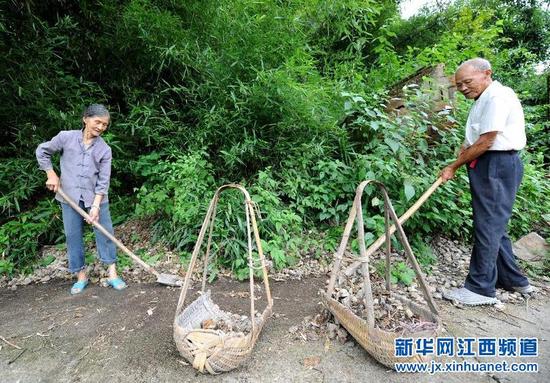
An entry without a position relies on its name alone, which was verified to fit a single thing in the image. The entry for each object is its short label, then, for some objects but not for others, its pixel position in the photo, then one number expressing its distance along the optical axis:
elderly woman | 2.75
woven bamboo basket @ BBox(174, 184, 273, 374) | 1.79
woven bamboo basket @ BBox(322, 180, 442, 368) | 1.83
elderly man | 2.46
